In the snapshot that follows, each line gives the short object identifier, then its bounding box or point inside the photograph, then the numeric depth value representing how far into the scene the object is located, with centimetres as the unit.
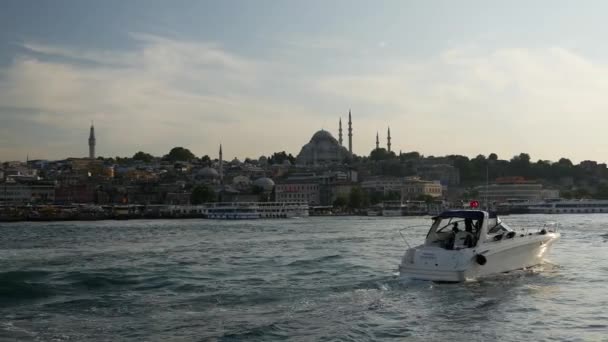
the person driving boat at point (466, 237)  1841
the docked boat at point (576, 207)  10875
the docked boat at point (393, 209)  10800
